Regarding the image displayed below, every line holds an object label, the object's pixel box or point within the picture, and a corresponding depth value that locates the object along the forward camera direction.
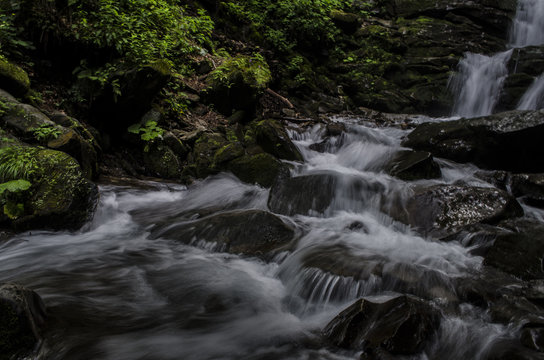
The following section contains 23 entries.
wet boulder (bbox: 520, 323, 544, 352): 2.59
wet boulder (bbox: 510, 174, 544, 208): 5.81
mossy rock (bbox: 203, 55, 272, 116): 8.38
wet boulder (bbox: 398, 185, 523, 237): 4.86
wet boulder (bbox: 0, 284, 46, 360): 2.01
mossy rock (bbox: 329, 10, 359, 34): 14.71
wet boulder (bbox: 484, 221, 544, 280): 3.79
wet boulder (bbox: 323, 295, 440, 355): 2.57
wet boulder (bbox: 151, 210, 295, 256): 4.37
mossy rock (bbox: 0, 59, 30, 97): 5.22
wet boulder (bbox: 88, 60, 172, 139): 6.14
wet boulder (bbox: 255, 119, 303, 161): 7.36
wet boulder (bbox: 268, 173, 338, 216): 5.54
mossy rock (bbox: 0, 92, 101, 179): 4.81
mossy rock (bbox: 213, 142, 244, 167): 6.72
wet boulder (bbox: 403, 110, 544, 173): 6.72
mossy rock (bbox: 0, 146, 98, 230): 4.07
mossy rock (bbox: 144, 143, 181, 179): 6.70
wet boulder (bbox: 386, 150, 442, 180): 6.45
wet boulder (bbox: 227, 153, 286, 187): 6.45
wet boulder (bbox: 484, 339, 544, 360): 2.51
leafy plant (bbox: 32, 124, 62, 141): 4.82
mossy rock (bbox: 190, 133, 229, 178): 6.67
